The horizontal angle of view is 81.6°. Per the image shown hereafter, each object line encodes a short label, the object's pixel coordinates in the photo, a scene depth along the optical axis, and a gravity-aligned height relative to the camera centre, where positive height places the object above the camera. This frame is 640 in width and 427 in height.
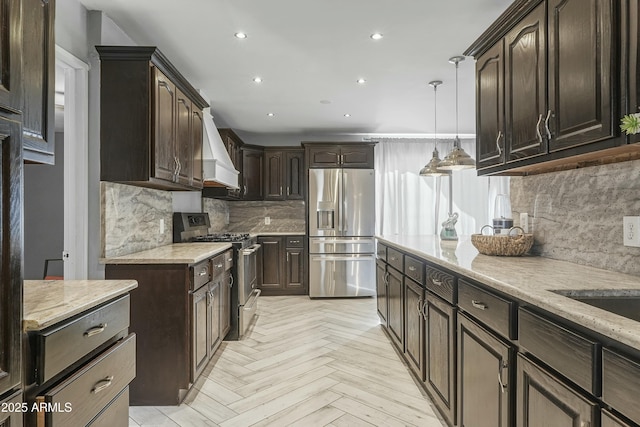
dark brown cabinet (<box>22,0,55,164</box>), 1.17 +0.46
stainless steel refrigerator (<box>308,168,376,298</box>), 5.33 -0.26
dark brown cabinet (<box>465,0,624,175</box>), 1.31 +0.57
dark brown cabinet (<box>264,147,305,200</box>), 5.74 +0.65
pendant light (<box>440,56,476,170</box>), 3.16 +0.47
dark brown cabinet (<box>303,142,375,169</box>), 5.45 +0.88
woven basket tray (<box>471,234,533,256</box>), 2.15 -0.17
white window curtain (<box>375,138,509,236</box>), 6.10 +0.38
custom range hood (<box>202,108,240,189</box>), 3.47 +0.55
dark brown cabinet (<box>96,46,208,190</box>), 2.36 +0.65
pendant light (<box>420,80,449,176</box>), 3.67 +0.48
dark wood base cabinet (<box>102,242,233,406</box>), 2.33 -0.68
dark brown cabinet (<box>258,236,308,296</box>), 5.52 -0.76
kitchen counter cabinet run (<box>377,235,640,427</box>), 0.91 -0.42
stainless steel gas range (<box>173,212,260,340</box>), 3.55 -0.48
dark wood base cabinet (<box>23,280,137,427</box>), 1.08 -0.46
